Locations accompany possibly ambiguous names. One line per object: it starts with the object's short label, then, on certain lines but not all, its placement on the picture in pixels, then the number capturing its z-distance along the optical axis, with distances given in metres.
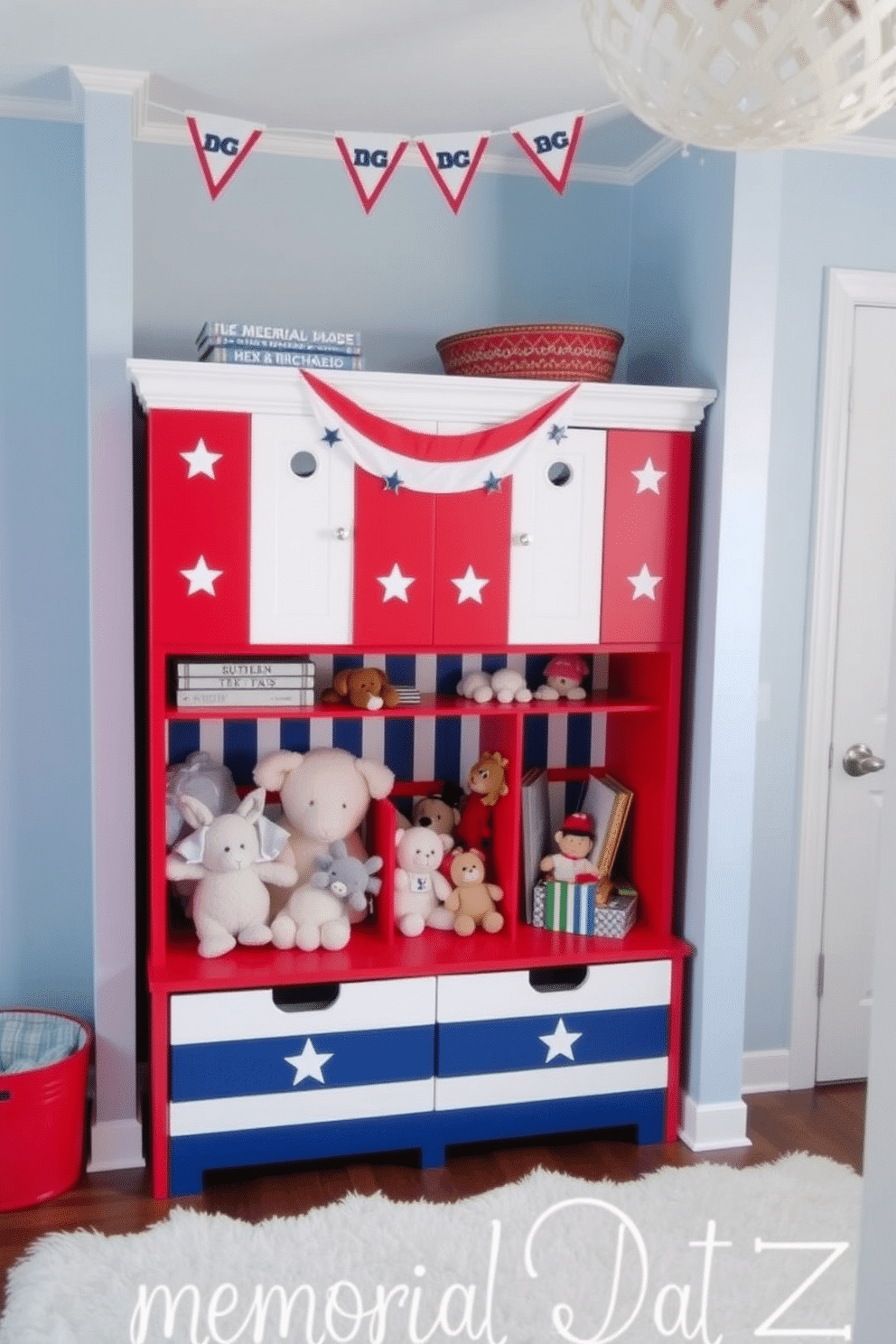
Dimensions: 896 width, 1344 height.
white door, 2.94
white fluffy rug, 2.08
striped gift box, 2.78
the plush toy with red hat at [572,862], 2.83
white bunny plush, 2.58
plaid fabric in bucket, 2.73
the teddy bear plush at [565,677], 2.84
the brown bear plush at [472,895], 2.77
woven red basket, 2.62
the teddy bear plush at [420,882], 2.74
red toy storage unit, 2.46
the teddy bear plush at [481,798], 2.79
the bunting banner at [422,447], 2.46
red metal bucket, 2.43
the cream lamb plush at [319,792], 2.67
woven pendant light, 1.16
